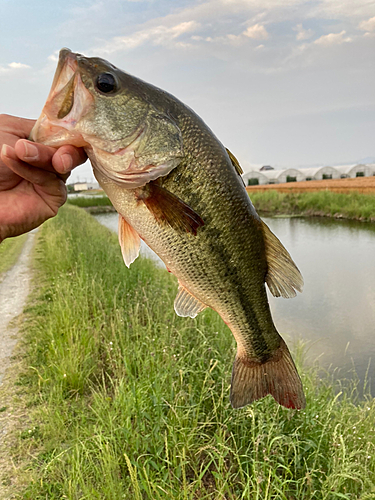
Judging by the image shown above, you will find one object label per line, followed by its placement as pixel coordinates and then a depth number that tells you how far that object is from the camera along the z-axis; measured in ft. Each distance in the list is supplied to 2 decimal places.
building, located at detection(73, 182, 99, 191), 301.84
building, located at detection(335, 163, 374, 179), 168.82
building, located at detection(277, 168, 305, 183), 176.55
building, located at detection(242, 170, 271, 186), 173.06
